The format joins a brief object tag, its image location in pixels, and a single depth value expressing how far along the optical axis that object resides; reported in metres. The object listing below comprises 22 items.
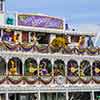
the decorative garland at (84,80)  49.29
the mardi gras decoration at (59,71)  47.50
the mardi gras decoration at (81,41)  55.71
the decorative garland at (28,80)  45.03
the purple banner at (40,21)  50.59
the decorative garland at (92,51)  50.62
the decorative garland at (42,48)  46.57
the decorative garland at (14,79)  44.02
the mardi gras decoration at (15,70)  44.22
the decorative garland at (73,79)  48.31
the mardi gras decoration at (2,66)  44.82
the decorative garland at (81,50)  49.69
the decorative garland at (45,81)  46.37
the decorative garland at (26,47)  45.27
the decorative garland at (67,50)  48.55
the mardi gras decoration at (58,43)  49.13
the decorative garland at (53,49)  47.53
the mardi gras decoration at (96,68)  52.14
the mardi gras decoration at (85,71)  49.69
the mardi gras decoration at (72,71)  48.53
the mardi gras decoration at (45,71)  46.53
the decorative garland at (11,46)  44.14
